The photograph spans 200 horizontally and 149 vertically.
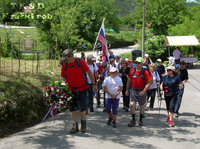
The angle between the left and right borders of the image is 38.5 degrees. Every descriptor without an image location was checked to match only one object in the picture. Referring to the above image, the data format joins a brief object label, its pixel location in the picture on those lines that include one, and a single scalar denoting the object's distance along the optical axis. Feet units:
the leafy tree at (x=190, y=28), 88.39
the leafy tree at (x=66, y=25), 56.39
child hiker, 23.47
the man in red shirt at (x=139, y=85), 23.35
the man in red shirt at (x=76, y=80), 21.08
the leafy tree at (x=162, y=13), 130.62
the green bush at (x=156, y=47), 85.92
